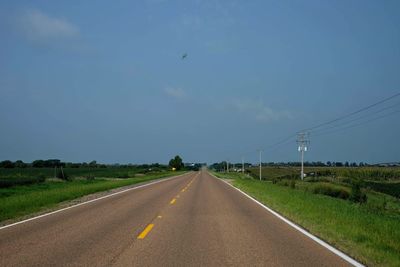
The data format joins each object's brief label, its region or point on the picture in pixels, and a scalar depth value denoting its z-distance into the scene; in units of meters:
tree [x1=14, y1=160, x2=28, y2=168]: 136.52
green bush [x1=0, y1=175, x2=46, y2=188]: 46.38
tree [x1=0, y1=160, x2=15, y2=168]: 131.38
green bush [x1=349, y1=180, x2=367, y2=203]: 33.97
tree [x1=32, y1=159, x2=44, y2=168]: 151.38
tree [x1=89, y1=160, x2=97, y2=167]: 189.21
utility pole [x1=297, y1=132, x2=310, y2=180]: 67.78
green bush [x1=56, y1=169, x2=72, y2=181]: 61.15
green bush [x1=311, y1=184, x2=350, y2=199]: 42.41
